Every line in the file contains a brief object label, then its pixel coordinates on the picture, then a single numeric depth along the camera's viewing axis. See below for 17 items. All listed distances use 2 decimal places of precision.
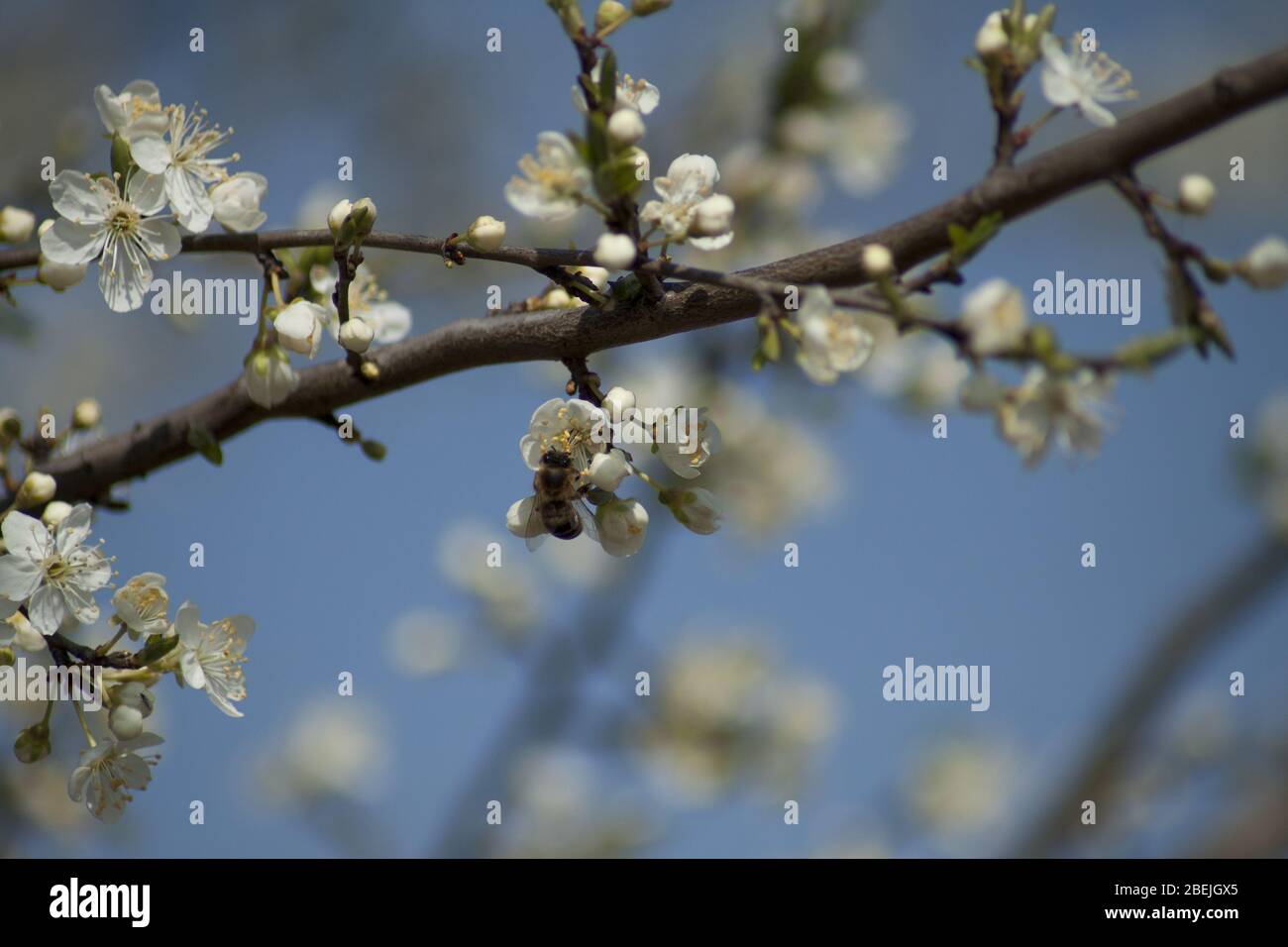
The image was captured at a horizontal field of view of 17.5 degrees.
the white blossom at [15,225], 0.62
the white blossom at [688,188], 0.60
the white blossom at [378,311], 0.64
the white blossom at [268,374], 0.61
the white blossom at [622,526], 0.61
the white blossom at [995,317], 0.57
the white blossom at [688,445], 0.61
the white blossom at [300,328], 0.61
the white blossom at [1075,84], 0.59
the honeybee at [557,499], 0.61
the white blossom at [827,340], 0.58
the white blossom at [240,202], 0.61
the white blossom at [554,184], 0.58
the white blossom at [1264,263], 0.58
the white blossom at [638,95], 0.60
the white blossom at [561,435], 0.61
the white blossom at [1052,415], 0.57
